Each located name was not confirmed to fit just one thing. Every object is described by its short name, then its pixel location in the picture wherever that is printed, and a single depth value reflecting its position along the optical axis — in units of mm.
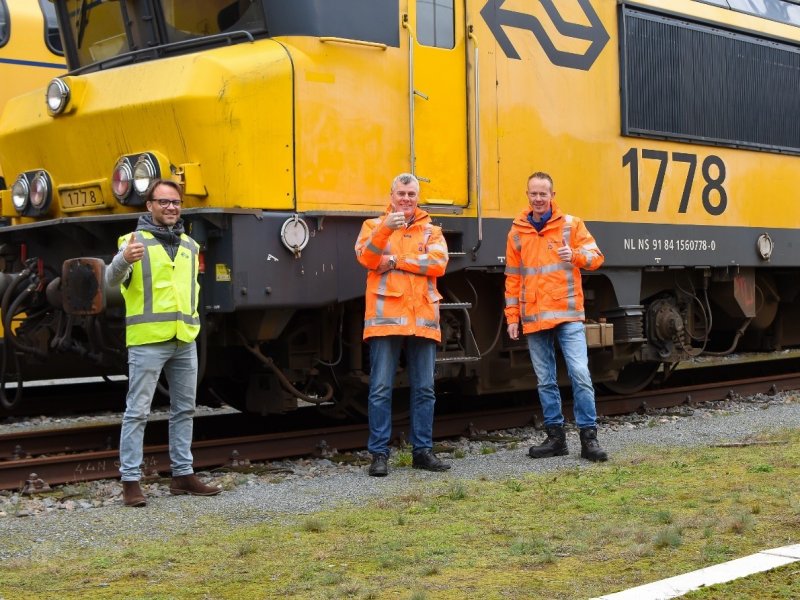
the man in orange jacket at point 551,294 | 7438
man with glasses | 6266
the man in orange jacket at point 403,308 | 6949
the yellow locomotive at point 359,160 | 7105
